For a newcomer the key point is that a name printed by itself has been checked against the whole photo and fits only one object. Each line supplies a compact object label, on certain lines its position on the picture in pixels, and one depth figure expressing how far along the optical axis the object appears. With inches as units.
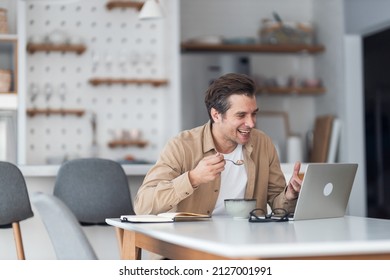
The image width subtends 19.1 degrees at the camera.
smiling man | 175.6
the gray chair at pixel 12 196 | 216.4
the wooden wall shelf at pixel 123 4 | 388.5
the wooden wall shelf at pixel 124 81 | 388.2
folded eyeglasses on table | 149.9
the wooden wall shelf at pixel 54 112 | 378.5
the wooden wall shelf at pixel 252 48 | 417.3
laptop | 150.9
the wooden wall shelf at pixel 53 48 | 378.3
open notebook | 149.1
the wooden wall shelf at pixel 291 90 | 428.8
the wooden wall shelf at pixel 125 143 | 390.2
